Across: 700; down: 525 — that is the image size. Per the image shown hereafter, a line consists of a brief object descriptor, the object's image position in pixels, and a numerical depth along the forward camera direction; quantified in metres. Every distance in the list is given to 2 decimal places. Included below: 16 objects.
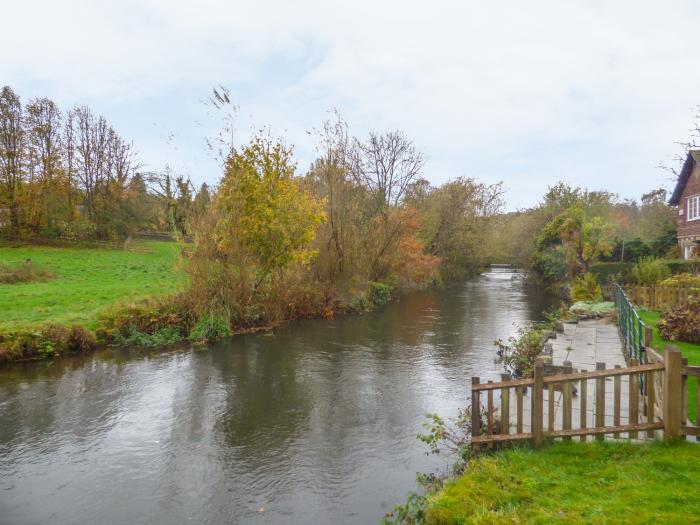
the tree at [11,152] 36.44
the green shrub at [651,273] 22.69
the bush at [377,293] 26.68
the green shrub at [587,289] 24.31
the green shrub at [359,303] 24.12
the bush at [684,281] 17.62
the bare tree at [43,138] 38.09
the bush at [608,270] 27.11
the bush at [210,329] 16.73
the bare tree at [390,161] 33.59
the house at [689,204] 29.42
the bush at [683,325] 12.33
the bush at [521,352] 11.78
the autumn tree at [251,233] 18.19
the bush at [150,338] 15.69
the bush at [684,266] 22.77
